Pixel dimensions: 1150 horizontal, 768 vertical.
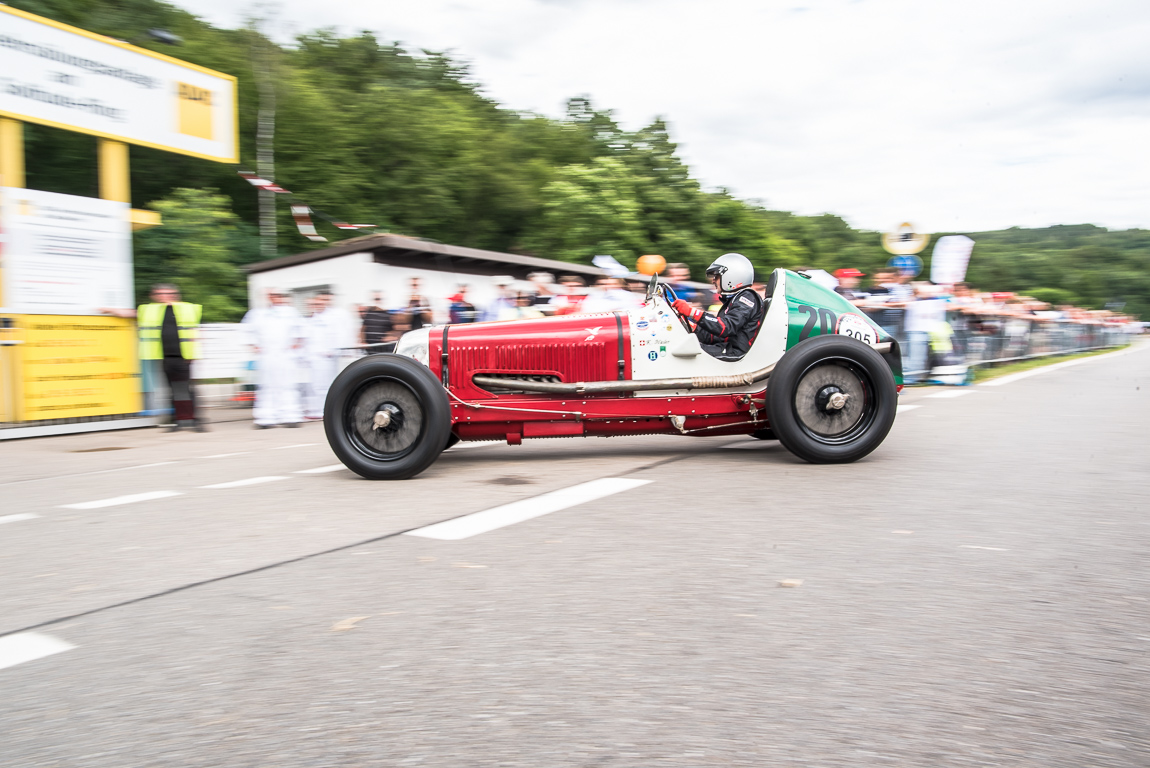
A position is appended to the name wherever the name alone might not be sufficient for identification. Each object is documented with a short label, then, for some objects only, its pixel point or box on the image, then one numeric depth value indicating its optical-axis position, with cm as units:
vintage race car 623
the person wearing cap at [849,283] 1365
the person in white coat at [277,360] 1155
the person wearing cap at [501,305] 1225
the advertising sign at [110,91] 1117
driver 660
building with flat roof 1731
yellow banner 1069
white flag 1452
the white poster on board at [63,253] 1059
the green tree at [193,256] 2527
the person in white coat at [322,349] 1210
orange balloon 1086
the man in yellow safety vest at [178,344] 1089
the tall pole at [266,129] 3022
